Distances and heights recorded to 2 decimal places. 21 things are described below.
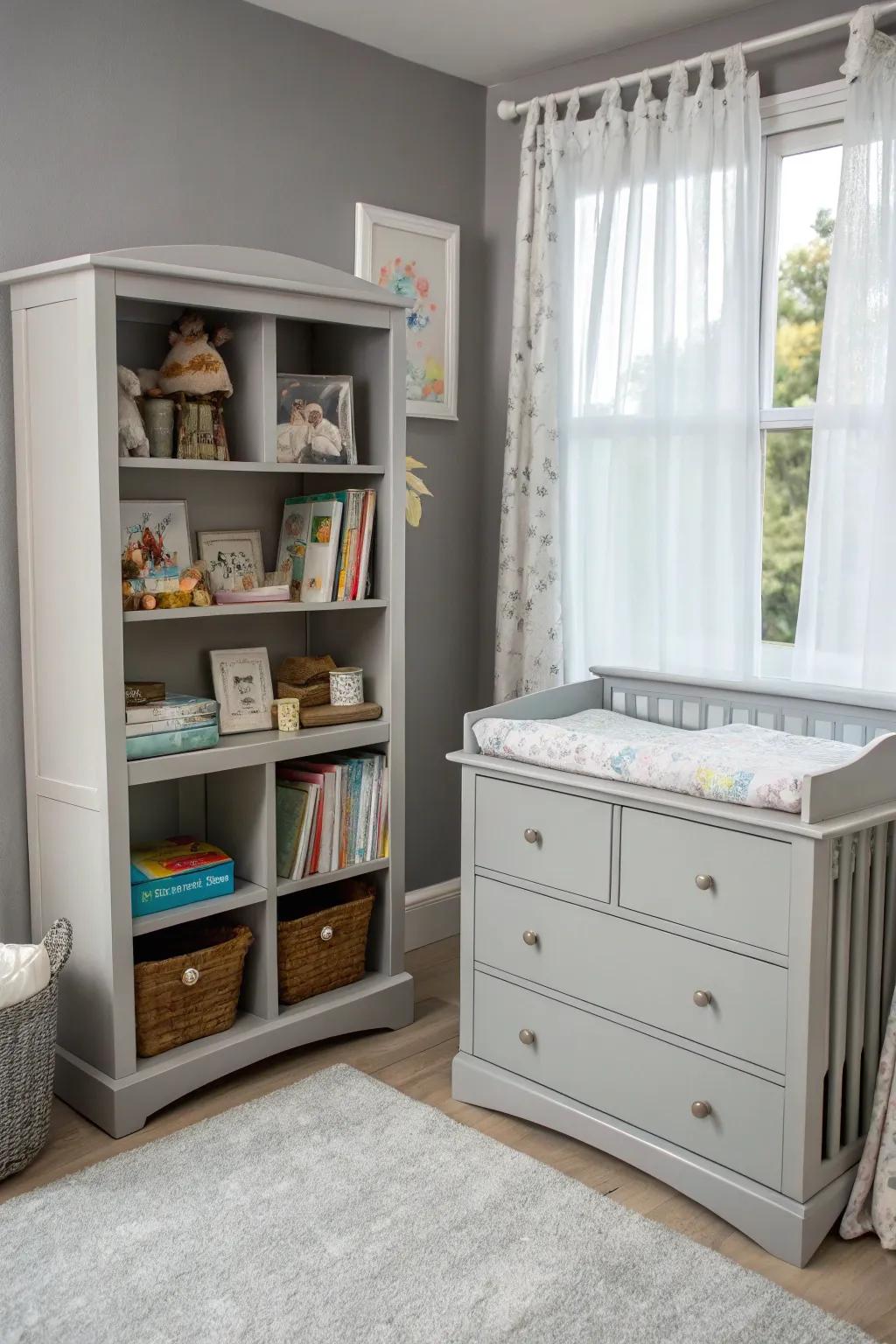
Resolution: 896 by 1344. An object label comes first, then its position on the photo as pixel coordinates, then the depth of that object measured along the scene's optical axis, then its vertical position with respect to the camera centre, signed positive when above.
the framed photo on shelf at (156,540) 2.45 -0.05
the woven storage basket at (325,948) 2.73 -1.00
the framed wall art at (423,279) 3.15 +0.65
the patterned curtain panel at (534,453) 3.19 +0.18
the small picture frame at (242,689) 2.69 -0.39
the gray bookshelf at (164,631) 2.29 -0.26
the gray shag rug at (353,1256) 1.83 -1.22
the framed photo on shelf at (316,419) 2.71 +0.23
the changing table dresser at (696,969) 2.00 -0.82
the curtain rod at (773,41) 2.54 +1.07
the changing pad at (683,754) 2.05 -0.44
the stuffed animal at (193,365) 2.51 +0.32
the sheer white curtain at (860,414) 2.52 +0.23
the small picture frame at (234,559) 2.74 -0.10
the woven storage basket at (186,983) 2.46 -0.98
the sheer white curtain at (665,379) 2.81 +0.35
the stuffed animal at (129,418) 2.38 +0.20
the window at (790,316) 2.75 +0.49
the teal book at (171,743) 2.40 -0.46
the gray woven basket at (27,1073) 2.18 -1.03
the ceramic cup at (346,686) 2.83 -0.39
